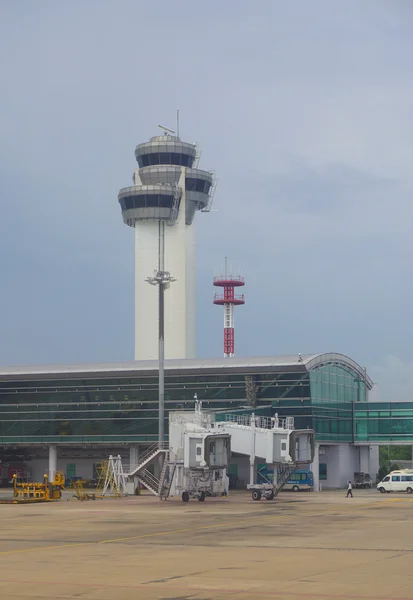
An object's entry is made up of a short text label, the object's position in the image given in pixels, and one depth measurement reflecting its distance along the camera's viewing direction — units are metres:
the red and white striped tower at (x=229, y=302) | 155.68
